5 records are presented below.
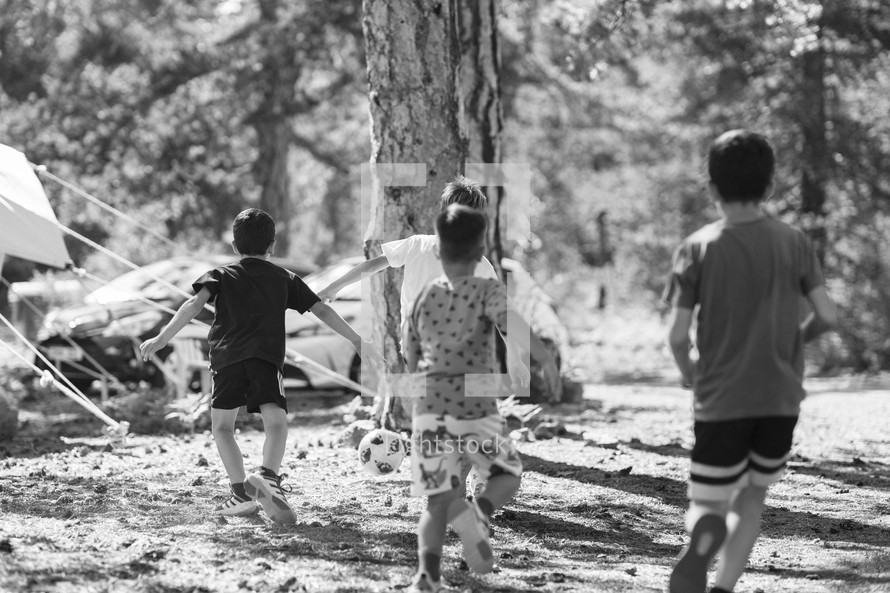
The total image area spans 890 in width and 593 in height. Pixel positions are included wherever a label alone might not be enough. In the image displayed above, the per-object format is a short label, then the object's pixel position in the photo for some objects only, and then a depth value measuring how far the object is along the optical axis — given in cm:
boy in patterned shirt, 862
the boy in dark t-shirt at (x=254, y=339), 1130
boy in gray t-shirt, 796
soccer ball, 1162
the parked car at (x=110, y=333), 2598
